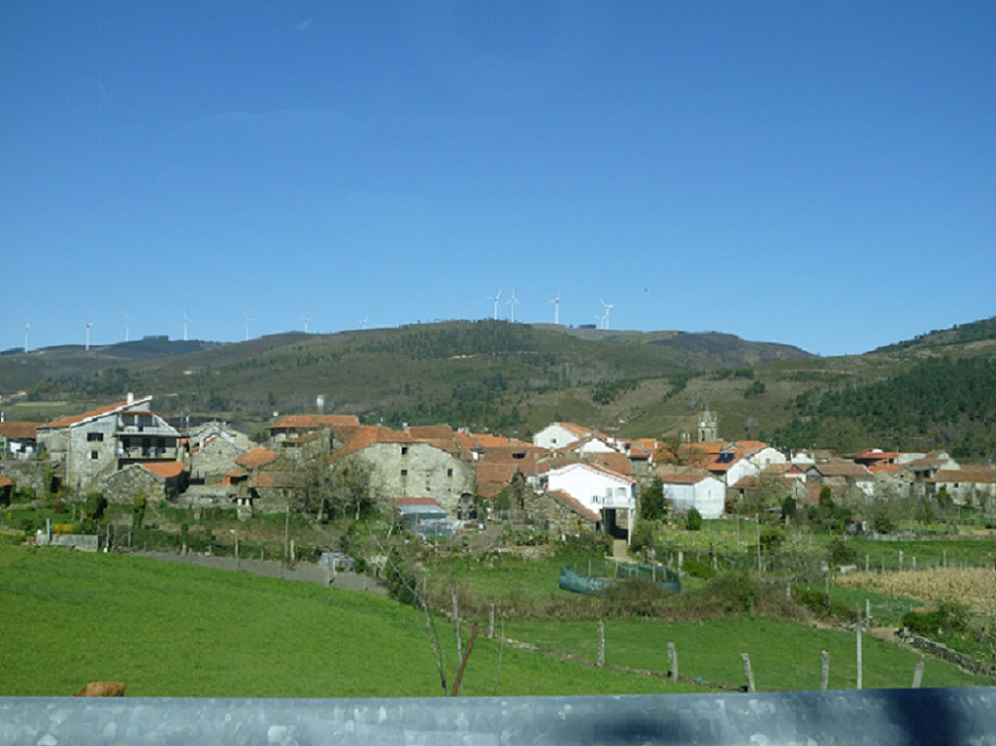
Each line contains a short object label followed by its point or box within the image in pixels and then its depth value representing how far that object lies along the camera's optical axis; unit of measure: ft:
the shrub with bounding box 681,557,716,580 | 104.22
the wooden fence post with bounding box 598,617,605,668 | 61.82
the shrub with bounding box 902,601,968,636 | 79.15
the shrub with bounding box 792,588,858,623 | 86.53
